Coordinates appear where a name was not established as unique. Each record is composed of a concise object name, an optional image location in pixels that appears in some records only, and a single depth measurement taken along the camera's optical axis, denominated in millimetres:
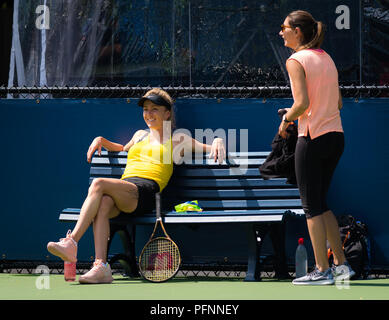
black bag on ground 13289
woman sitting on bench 12617
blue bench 13289
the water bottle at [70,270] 12773
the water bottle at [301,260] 13633
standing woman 12062
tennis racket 12914
